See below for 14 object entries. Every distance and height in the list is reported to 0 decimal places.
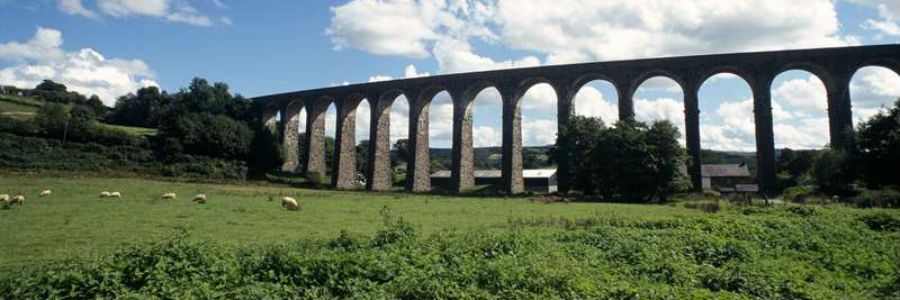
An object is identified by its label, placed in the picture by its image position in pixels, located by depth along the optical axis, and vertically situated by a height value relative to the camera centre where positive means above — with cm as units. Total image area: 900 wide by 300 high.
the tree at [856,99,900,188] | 2692 +237
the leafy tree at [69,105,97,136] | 5462 +552
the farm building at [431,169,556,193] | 6681 +129
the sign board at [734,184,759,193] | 4805 +62
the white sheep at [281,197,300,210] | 2036 -65
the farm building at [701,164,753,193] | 7050 +223
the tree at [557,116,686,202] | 3194 +174
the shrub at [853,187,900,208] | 2355 -7
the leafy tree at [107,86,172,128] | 8162 +1072
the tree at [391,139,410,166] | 10519 +681
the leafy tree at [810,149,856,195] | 2936 +126
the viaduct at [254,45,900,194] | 3444 +697
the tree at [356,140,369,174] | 7762 +378
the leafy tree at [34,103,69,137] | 5392 +578
